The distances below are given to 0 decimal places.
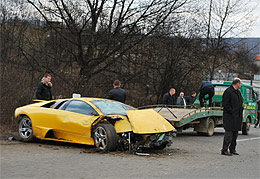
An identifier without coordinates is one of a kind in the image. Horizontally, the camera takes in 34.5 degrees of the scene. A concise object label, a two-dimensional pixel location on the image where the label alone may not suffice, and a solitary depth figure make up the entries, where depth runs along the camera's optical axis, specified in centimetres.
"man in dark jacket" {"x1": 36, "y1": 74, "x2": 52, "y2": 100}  1338
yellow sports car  989
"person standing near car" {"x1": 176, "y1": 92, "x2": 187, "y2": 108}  1802
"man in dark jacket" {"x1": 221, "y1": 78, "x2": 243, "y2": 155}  1055
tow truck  1480
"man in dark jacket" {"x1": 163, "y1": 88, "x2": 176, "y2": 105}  1705
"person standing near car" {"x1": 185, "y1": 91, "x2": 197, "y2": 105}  1970
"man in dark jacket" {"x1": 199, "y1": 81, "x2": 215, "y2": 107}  1816
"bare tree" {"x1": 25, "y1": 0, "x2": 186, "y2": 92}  1895
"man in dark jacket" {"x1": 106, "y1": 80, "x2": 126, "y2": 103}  1356
